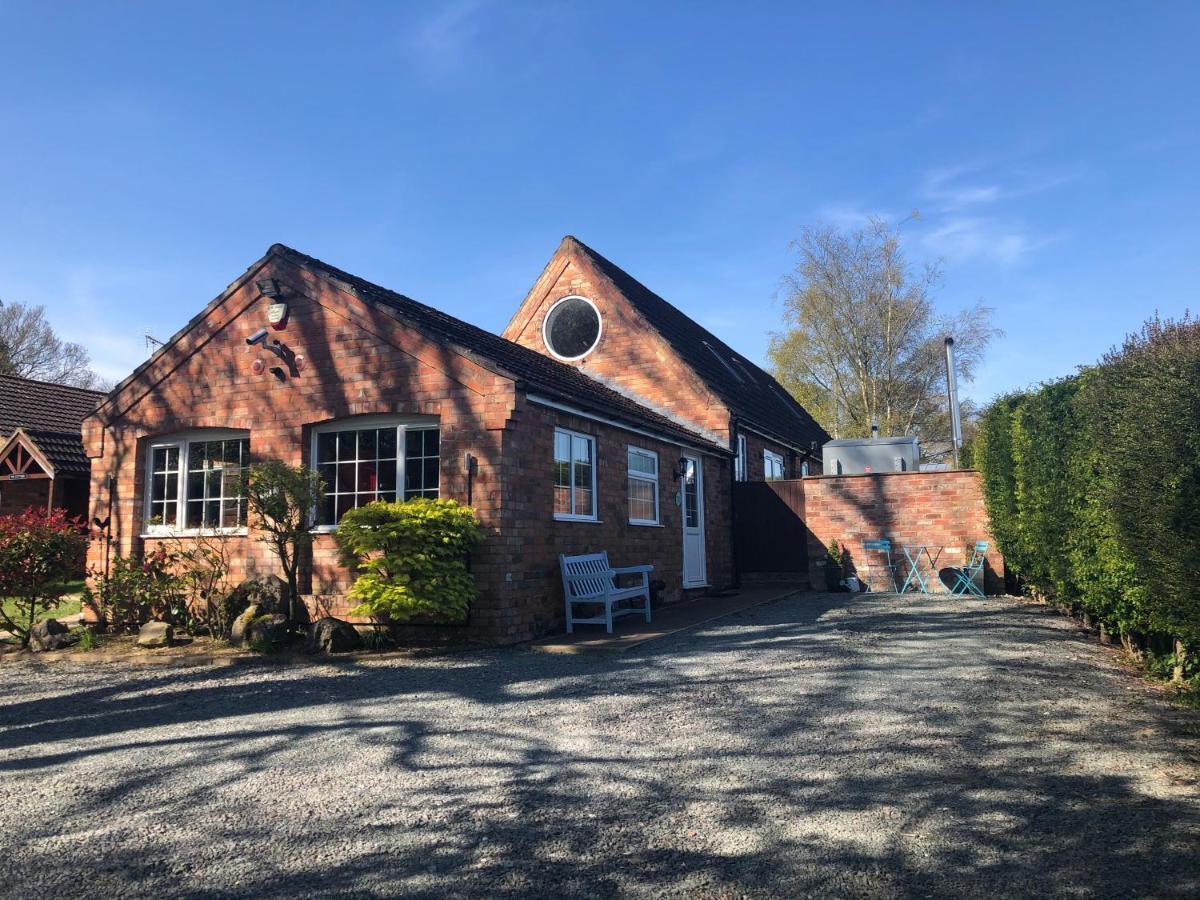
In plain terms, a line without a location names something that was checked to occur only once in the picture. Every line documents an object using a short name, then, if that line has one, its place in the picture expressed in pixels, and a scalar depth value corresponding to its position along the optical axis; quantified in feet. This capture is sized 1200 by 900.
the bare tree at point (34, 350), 127.44
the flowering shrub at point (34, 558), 35.37
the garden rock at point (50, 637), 36.96
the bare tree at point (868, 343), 116.57
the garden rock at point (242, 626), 34.42
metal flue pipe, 81.05
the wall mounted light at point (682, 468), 52.17
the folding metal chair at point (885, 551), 55.62
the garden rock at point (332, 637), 32.99
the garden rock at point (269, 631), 33.53
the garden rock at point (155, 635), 35.99
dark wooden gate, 61.31
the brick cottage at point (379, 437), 34.71
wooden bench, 36.83
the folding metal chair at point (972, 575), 51.29
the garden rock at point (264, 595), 35.94
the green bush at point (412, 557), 31.50
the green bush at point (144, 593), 38.86
